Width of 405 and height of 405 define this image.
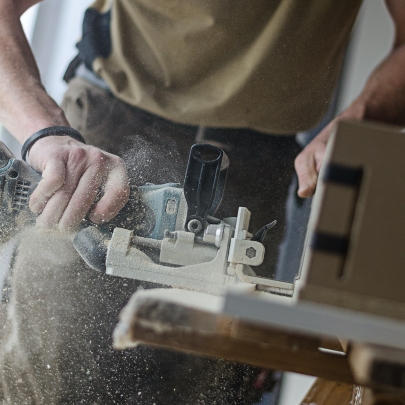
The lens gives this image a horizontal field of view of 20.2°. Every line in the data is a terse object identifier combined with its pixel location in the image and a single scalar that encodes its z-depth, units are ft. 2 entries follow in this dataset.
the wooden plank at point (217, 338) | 2.92
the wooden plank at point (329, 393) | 3.53
